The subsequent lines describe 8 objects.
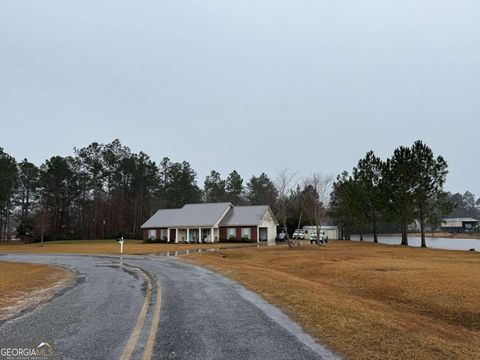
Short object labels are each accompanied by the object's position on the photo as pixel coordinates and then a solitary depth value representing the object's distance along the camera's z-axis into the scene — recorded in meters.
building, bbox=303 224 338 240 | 106.40
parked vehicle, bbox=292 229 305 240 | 73.97
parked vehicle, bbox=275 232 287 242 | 65.91
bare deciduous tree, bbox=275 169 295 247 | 52.95
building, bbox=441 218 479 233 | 152.85
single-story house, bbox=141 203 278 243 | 64.88
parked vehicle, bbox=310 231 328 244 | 62.56
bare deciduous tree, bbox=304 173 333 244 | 64.19
